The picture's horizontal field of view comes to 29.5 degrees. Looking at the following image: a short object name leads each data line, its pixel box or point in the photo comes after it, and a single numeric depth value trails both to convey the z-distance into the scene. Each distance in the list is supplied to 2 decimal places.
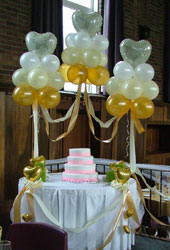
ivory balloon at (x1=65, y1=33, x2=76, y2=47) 3.45
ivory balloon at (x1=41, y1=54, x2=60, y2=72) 3.33
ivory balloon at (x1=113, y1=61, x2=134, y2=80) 3.26
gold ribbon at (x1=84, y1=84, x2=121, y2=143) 3.87
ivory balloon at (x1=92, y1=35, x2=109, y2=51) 3.50
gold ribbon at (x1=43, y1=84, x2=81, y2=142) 3.66
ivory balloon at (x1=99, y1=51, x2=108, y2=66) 3.62
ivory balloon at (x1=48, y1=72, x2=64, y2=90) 3.44
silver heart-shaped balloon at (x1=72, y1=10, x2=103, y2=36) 3.43
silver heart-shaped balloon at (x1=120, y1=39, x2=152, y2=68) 3.31
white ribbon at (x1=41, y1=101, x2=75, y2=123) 3.72
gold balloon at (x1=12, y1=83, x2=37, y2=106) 3.32
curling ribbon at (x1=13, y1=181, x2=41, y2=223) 3.16
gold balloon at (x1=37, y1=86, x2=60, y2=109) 3.36
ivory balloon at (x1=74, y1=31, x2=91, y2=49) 3.35
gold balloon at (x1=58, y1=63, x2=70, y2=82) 3.81
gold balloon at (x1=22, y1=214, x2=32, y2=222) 3.15
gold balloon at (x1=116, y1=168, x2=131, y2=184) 3.21
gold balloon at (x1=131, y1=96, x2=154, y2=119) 3.26
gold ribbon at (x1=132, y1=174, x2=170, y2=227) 3.60
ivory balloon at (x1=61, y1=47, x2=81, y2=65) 3.42
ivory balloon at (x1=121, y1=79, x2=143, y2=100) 3.19
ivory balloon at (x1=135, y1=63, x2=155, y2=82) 3.23
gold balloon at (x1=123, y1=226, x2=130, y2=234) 3.23
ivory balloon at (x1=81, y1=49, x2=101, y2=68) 3.34
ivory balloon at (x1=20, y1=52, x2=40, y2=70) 3.31
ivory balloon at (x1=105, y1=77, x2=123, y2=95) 3.35
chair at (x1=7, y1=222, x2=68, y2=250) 1.68
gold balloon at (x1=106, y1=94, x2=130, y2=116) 3.30
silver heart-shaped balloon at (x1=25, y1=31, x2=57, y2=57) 3.36
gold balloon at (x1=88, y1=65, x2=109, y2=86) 3.53
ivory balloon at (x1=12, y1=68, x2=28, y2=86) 3.37
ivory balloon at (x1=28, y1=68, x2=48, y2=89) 3.23
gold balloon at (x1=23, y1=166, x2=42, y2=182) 3.20
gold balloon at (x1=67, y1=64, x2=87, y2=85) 3.44
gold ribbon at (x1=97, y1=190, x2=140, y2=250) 3.11
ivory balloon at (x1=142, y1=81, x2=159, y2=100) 3.30
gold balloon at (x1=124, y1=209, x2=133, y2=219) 3.25
